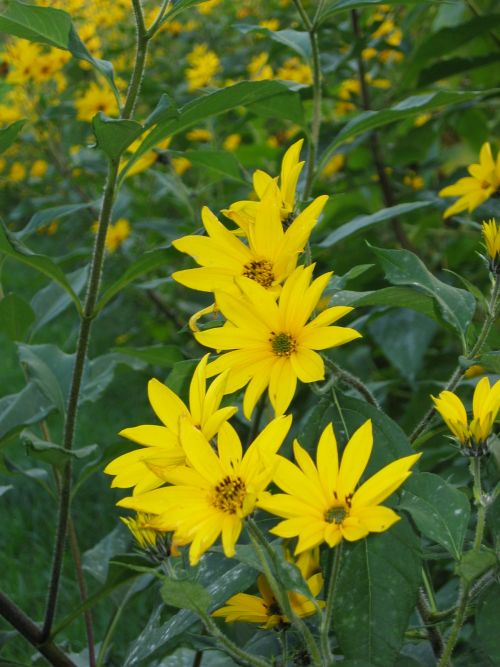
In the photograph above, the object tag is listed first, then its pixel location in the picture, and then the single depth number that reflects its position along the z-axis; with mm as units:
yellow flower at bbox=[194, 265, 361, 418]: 693
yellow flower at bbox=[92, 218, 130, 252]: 2727
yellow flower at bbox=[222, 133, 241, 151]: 3001
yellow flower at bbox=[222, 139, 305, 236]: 787
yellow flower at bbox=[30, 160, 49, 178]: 3725
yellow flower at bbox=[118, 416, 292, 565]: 603
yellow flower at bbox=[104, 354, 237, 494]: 675
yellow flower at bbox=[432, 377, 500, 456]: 653
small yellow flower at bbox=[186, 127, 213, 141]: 2672
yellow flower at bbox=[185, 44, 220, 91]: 2611
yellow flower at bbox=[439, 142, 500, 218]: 1251
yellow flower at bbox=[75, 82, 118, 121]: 2525
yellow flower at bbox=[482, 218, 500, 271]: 778
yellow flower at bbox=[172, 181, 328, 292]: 739
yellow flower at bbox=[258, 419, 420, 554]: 600
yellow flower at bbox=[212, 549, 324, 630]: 749
